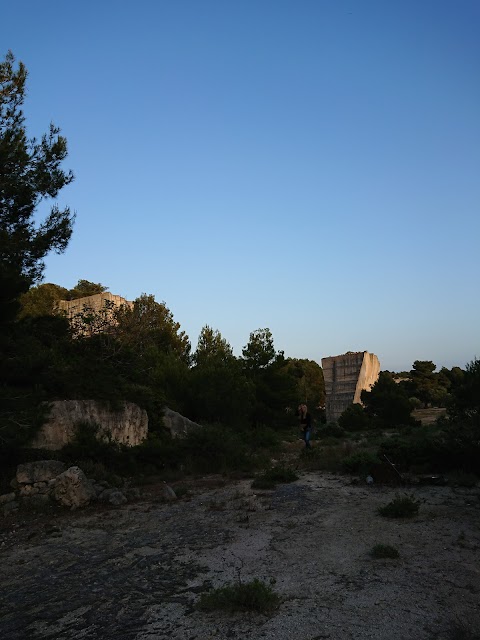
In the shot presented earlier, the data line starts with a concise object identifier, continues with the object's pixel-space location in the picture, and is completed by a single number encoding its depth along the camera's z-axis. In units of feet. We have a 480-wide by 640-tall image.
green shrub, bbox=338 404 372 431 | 96.02
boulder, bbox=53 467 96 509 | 31.99
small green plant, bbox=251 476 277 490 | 37.03
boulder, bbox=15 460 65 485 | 33.69
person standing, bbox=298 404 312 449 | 55.47
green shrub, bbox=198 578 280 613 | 15.55
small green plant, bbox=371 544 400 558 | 19.94
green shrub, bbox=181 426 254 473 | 45.65
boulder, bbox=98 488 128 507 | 32.88
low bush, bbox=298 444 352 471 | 44.75
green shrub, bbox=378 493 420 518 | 26.55
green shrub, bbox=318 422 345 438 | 86.64
